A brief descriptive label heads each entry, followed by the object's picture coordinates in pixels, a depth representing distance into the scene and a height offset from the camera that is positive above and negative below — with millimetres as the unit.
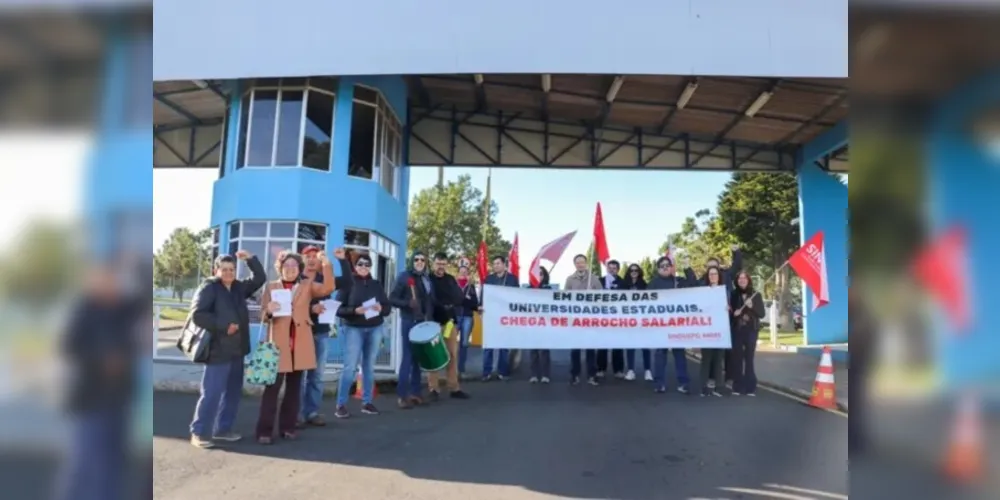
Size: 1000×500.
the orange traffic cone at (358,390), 7995 -1415
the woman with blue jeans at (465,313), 9359 -359
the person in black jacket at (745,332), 8281 -477
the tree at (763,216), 28281 +4111
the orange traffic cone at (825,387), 7332 -1100
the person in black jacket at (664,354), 8297 -831
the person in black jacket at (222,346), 5223 -557
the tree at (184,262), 27855 +1276
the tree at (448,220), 28344 +3472
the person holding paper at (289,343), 5457 -540
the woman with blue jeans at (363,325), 6598 -418
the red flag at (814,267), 7766 +459
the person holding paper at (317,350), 6066 -693
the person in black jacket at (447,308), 7828 -233
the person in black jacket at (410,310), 7191 -256
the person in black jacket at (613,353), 9312 -980
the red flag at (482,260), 14594 +808
